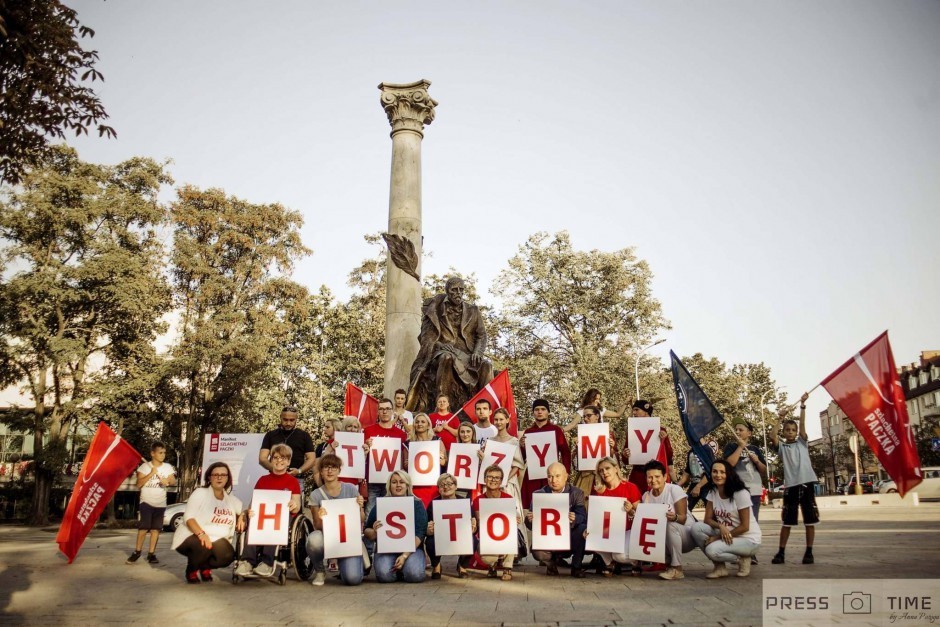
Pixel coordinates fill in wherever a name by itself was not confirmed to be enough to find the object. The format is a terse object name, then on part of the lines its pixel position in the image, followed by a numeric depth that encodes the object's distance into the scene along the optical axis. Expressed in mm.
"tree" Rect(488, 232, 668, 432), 39844
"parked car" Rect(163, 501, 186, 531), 24017
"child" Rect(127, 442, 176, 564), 10931
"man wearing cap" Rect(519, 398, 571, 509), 9938
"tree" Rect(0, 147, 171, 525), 29094
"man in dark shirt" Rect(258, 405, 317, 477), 9938
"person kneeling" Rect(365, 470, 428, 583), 8438
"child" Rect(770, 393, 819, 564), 9656
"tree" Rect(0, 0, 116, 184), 8766
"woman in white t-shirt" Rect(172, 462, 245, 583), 8578
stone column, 17219
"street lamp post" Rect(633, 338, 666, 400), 35556
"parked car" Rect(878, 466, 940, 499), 41250
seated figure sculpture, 13133
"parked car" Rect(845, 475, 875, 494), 61397
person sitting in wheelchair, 8641
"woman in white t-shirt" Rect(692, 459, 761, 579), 8422
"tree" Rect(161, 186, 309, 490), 33562
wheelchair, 8562
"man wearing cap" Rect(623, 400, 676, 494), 9859
